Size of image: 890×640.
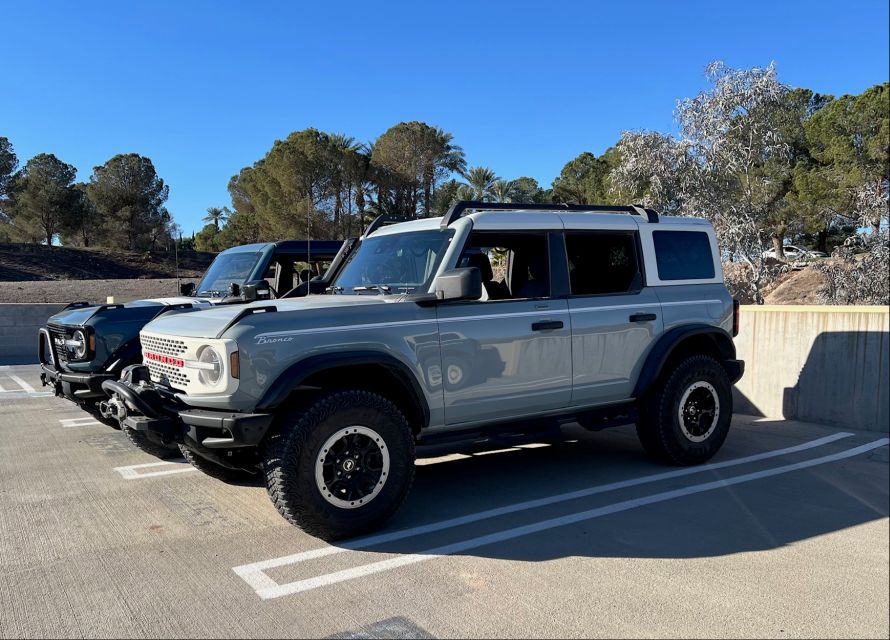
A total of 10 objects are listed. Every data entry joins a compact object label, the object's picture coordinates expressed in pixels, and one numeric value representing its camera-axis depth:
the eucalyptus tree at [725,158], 15.89
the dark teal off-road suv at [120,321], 6.82
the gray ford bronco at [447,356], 4.25
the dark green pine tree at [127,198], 47.59
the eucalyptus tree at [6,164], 42.94
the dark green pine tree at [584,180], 35.18
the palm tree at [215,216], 77.02
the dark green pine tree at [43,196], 44.47
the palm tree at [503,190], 41.25
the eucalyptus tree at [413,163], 35.81
